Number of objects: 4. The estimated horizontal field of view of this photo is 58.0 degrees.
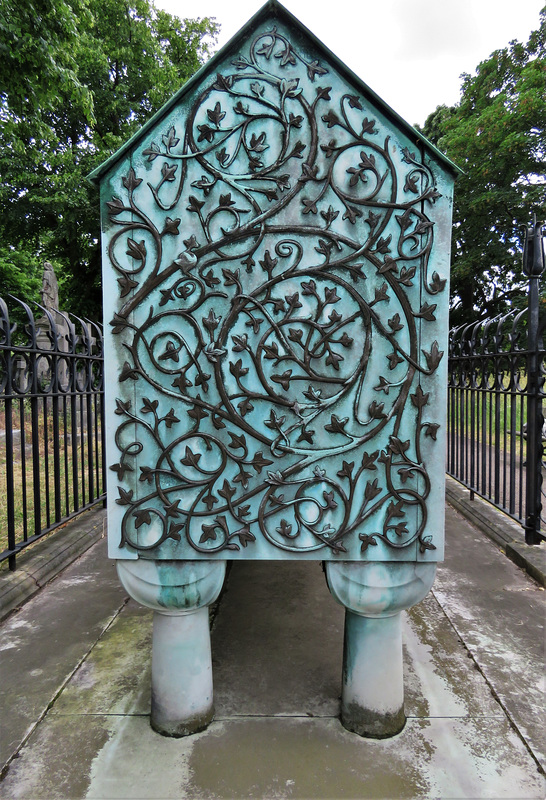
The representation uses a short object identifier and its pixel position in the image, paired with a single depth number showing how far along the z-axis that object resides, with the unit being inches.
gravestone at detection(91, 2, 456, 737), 69.4
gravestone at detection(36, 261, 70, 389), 379.2
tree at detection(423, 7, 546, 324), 509.4
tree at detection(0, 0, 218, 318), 549.0
